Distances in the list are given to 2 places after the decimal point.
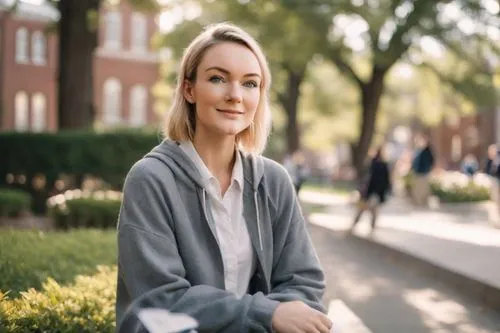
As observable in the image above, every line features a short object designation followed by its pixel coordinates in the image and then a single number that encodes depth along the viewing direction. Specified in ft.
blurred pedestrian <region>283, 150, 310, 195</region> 71.37
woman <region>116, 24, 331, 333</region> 8.34
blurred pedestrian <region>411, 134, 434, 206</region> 73.41
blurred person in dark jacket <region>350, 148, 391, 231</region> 49.90
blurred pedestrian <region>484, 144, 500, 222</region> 52.39
